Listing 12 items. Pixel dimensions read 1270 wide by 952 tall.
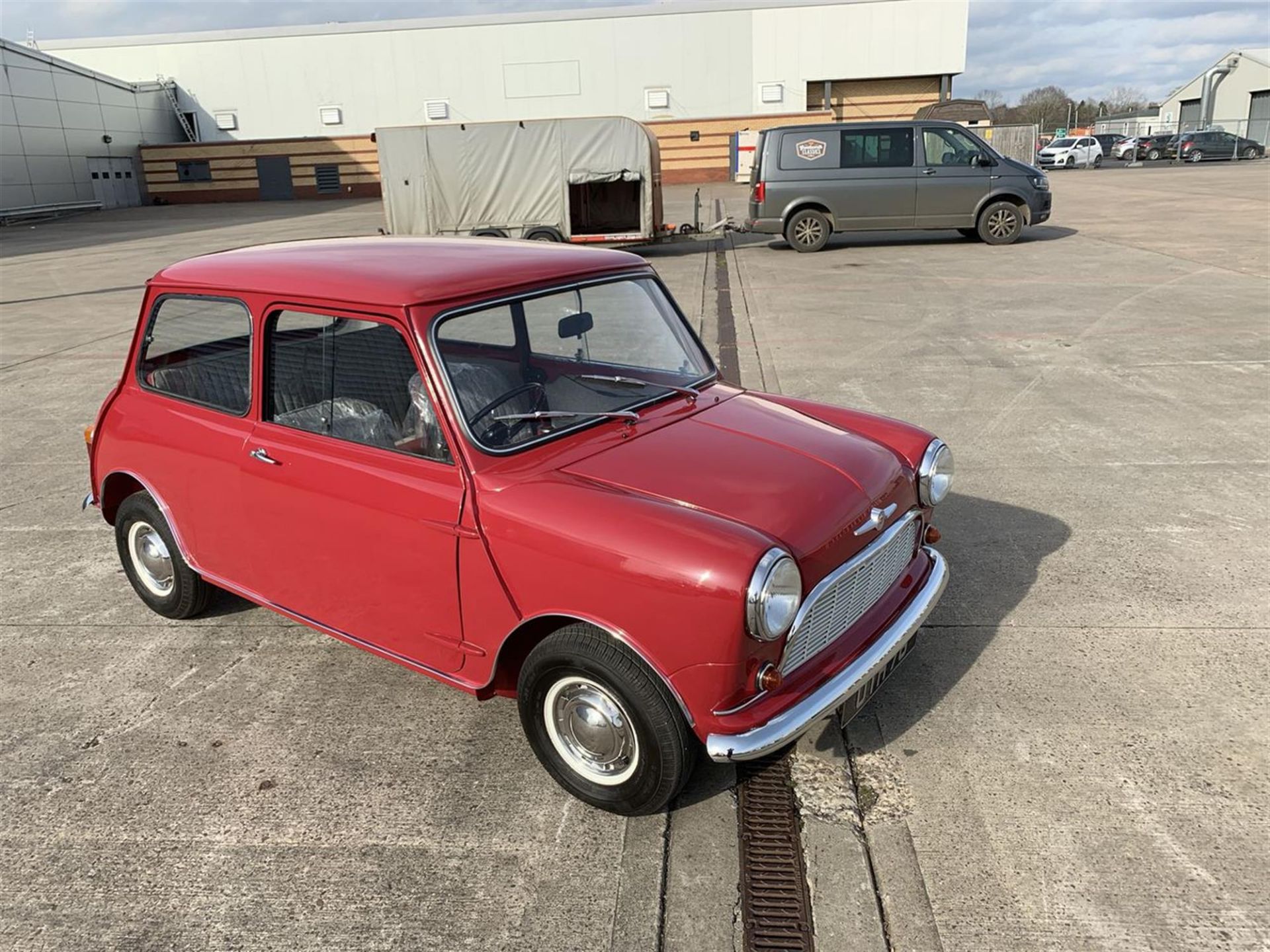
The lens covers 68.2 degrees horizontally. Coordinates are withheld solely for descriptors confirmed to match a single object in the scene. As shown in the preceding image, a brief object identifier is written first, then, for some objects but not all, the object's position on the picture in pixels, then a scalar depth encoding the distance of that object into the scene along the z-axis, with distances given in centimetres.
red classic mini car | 270
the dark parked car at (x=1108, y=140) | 4550
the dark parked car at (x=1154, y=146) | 4125
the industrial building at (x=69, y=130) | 3105
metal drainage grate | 258
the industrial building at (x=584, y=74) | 3622
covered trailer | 1656
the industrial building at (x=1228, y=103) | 5127
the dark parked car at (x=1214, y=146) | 3869
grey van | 1541
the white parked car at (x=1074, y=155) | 4000
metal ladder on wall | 3916
